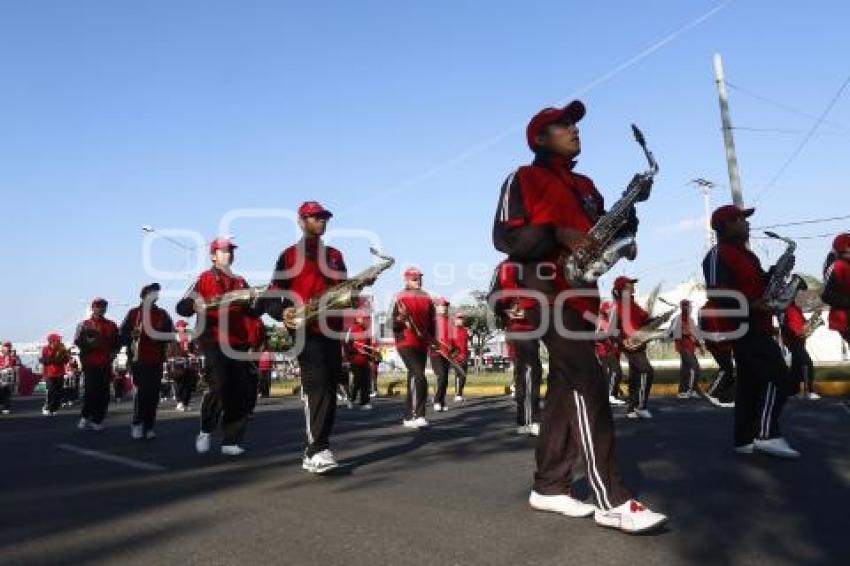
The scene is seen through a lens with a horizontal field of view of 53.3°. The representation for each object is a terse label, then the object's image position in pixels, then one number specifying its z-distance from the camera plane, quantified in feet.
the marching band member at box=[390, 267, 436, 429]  35.37
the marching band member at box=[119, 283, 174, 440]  33.71
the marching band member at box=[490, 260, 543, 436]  30.60
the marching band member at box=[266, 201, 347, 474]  20.95
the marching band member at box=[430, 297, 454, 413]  47.16
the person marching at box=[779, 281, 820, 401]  43.29
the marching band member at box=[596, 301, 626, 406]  42.04
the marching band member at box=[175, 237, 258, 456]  26.35
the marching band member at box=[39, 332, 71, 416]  58.75
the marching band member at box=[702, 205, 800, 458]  21.44
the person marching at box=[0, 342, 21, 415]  63.62
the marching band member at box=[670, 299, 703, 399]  52.37
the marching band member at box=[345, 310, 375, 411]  52.90
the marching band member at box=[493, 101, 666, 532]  14.15
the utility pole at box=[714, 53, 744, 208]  87.97
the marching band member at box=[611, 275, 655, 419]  36.70
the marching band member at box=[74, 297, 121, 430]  39.55
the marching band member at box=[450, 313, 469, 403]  54.70
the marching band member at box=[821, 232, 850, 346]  28.50
